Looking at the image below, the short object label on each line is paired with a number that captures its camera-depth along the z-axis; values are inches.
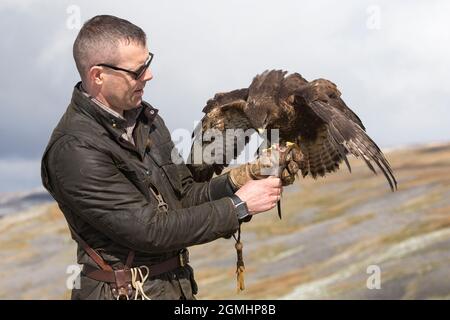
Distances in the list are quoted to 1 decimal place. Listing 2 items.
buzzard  270.8
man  171.5
